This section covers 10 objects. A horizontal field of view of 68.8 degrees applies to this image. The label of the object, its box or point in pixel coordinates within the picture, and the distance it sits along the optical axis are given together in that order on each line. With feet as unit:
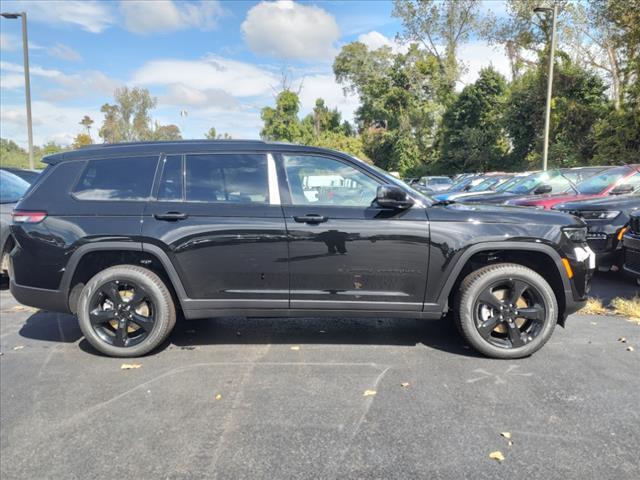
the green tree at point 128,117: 168.55
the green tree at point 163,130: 171.63
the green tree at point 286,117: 125.80
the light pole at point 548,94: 50.60
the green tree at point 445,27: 134.82
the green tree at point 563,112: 75.15
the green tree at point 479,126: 98.43
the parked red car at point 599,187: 23.85
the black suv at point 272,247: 12.46
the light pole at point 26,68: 47.16
